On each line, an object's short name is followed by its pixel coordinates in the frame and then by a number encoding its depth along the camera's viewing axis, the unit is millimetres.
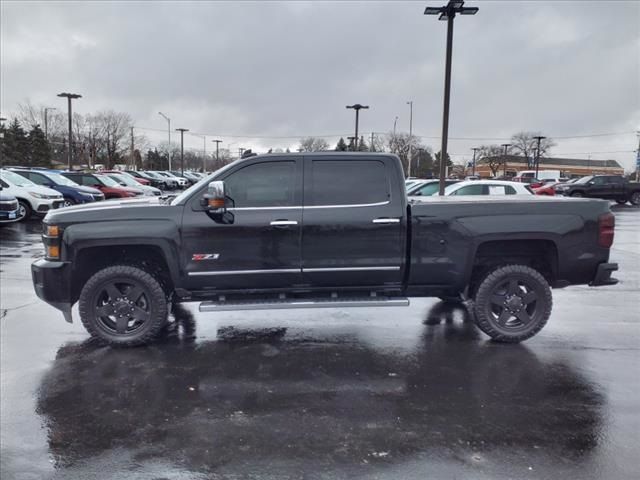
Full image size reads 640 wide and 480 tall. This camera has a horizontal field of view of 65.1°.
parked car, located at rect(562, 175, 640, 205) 28969
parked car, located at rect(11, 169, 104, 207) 19000
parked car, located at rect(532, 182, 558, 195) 23595
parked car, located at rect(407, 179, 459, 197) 15479
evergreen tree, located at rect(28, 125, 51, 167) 64125
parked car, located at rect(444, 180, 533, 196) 12758
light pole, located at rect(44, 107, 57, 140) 70944
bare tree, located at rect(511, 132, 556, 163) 96788
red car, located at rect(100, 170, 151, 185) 35238
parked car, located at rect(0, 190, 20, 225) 14625
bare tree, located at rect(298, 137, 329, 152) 66619
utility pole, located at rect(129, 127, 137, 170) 78062
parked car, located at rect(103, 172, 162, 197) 25484
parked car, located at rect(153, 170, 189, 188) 46381
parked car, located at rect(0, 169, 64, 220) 16500
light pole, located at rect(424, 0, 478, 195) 13734
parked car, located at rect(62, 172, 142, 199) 22828
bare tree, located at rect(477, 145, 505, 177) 96000
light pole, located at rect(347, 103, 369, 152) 32734
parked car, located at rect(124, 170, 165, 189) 39562
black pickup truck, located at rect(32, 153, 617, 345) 5137
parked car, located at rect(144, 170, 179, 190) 42125
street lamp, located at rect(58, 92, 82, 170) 37031
